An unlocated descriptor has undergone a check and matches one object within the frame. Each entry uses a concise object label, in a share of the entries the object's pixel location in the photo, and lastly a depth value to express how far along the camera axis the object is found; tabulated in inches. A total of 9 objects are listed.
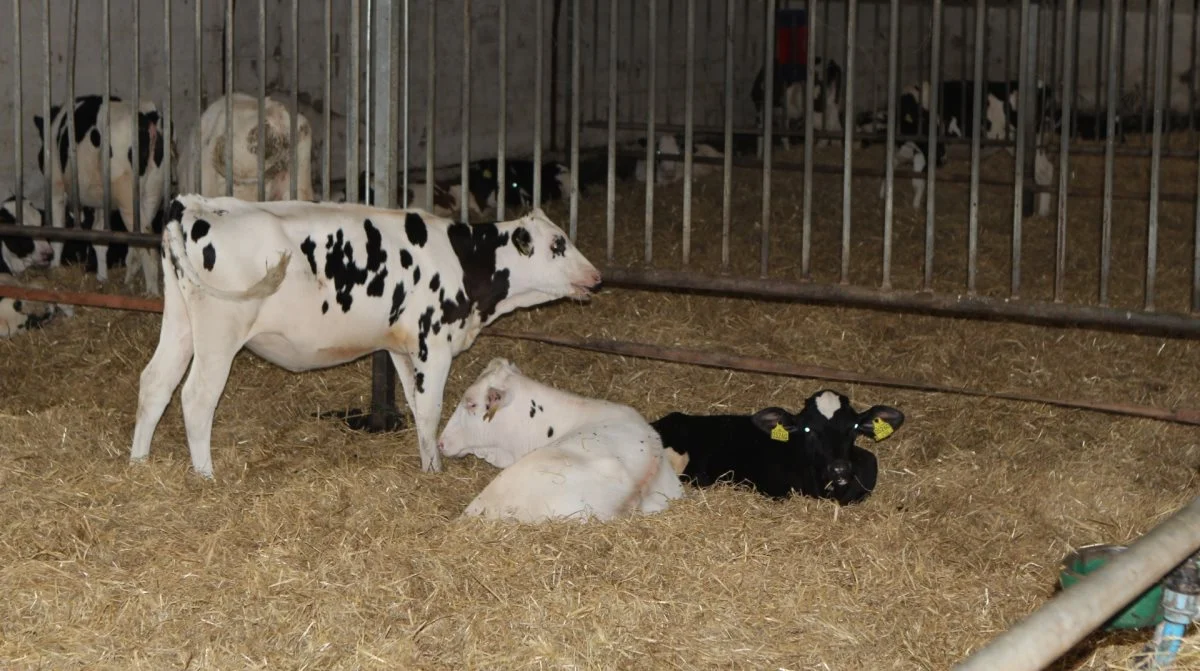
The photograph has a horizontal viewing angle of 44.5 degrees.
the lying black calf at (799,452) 237.0
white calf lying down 209.3
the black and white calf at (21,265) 348.2
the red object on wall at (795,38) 692.9
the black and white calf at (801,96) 695.7
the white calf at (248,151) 358.9
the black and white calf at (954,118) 533.6
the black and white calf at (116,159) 381.7
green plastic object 145.0
